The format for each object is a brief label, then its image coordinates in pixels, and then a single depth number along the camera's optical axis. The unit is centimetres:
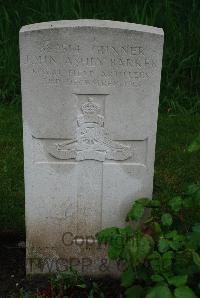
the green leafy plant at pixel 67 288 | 342
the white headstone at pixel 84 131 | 315
